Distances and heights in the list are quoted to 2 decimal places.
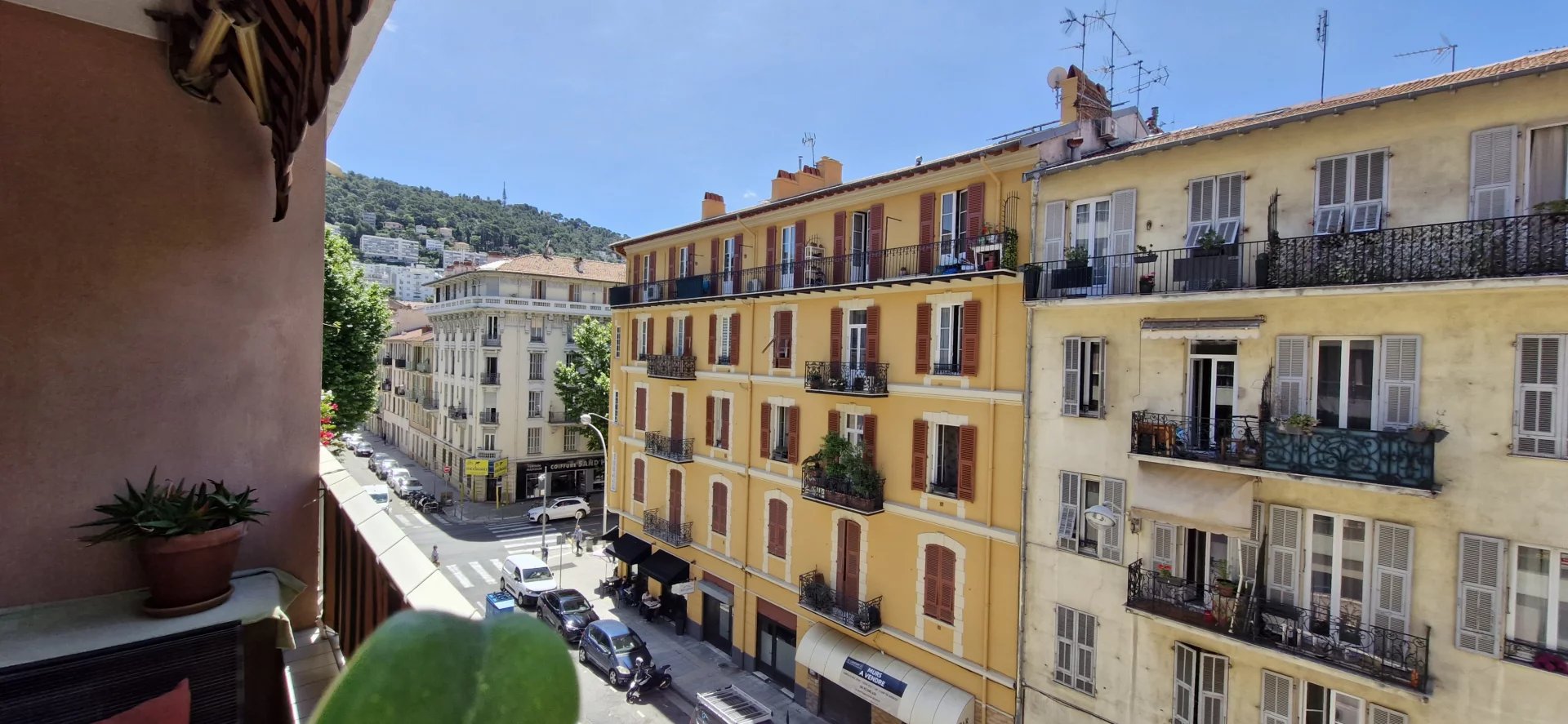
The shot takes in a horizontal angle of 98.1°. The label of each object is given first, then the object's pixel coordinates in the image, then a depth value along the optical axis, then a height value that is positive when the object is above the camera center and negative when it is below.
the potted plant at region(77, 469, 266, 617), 3.62 -1.07
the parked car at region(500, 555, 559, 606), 22.92 -7.92
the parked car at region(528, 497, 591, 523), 32.72 -7.73
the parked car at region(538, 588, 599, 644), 20.38 -8.16
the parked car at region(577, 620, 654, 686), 18.09 -8.17
